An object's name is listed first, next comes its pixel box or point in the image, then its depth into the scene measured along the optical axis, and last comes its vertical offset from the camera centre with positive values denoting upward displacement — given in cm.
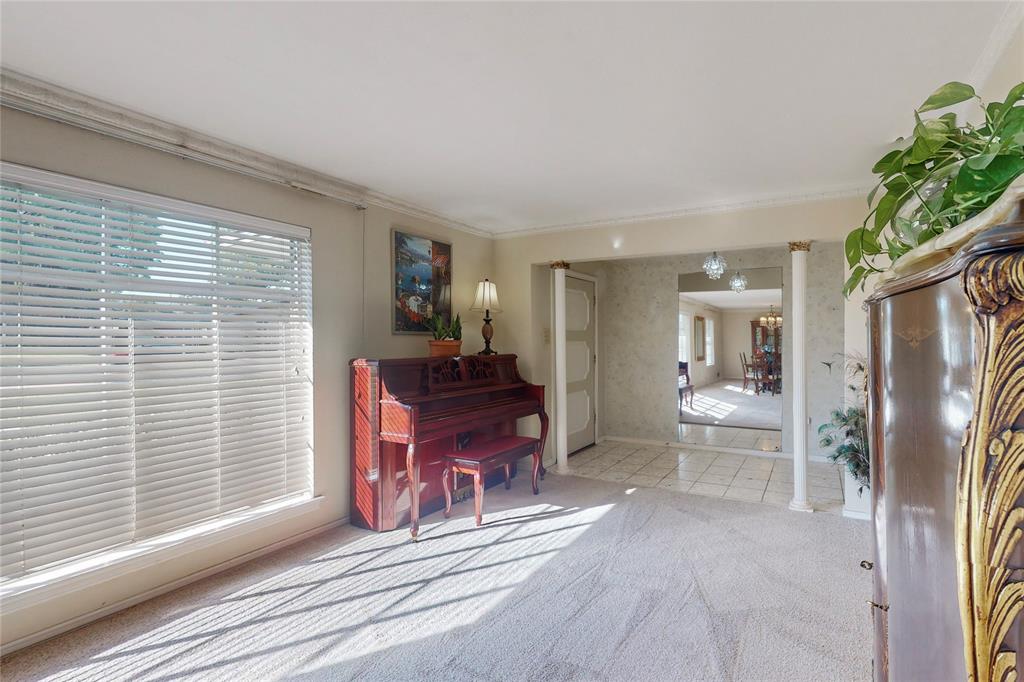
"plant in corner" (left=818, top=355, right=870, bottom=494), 318 -63
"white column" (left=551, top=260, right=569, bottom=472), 461 -26
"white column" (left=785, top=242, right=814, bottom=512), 359 -27
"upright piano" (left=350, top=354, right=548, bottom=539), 312 -58
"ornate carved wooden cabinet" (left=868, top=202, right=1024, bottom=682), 45 -15
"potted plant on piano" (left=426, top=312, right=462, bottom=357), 383 +3
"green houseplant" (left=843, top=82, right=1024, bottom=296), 67 +28
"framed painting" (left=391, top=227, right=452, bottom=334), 377 +51
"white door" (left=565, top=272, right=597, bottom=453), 520 -25
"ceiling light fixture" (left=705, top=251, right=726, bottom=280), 470 +74
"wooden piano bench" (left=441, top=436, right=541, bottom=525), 331 -86
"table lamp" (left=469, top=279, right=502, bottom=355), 422 +35
